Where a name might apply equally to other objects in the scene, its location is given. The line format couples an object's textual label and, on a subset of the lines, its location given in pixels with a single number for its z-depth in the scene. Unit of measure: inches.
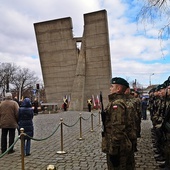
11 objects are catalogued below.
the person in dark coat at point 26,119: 198.3
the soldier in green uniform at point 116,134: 97.4
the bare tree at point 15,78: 1729.1
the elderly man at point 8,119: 204.1
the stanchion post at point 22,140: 139.0
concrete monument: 837.8
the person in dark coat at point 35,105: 663.7
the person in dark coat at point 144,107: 479.7
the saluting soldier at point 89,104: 773.7
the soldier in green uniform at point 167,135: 135.6
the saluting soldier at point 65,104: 824.6
